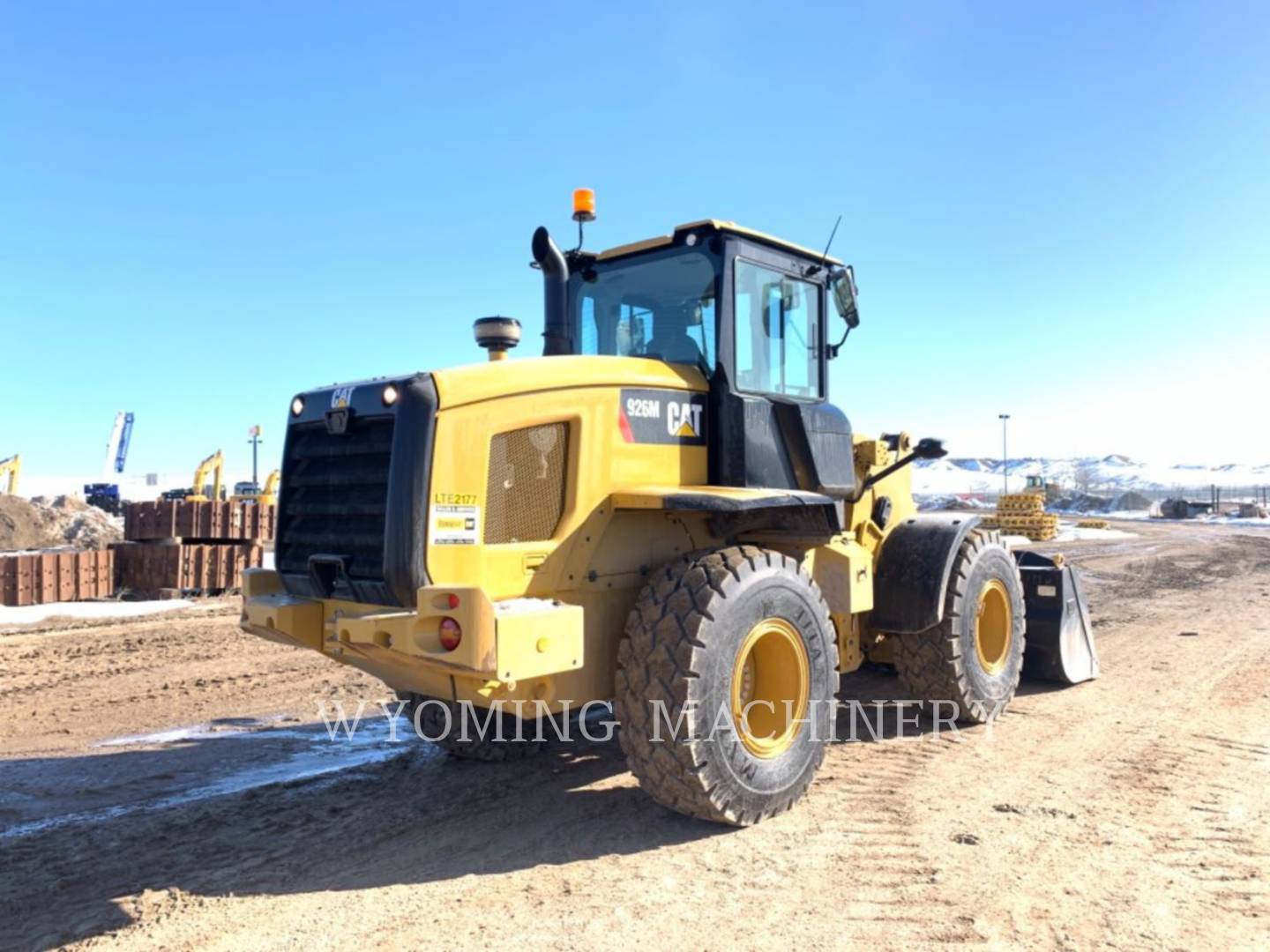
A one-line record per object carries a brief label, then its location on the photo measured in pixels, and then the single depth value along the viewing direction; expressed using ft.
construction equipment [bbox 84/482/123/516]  136.56
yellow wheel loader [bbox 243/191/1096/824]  12.83
